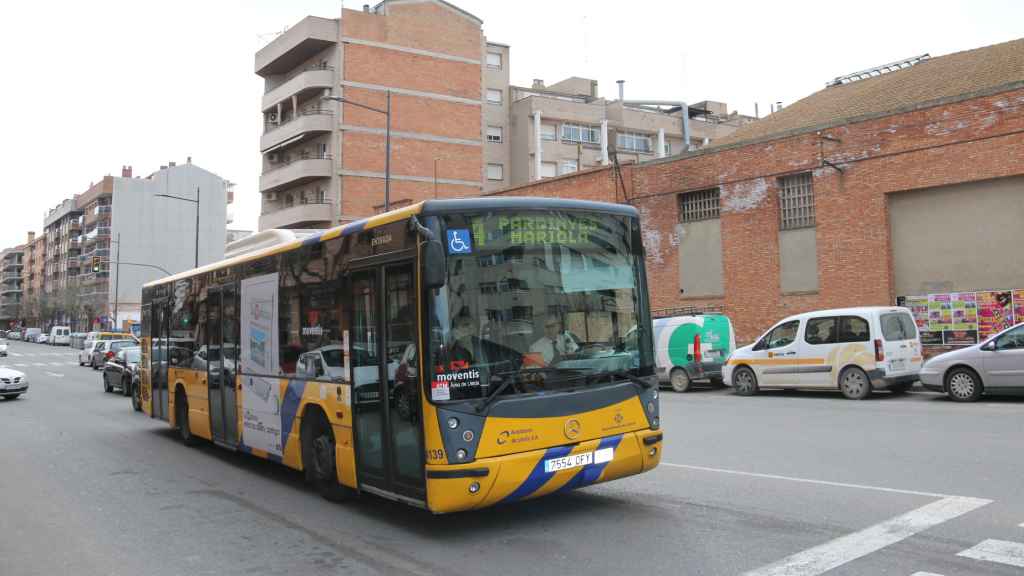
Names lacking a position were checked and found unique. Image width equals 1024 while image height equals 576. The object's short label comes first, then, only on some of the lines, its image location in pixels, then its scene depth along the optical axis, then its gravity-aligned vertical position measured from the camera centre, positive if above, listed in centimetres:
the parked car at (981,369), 1436 -84
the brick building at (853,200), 1981 +350
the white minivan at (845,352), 1636 -54
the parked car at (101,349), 3616 -30
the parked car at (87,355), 4210 -61
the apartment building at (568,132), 6178 +1575
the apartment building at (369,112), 5150 +1491
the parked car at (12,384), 2162 -102
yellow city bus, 614 -16
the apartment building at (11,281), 15312 +1207
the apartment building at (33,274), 12341 +1212
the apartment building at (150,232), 9362 +1262
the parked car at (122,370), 2274 -78
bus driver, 647 -8
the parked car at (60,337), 8150 +70
